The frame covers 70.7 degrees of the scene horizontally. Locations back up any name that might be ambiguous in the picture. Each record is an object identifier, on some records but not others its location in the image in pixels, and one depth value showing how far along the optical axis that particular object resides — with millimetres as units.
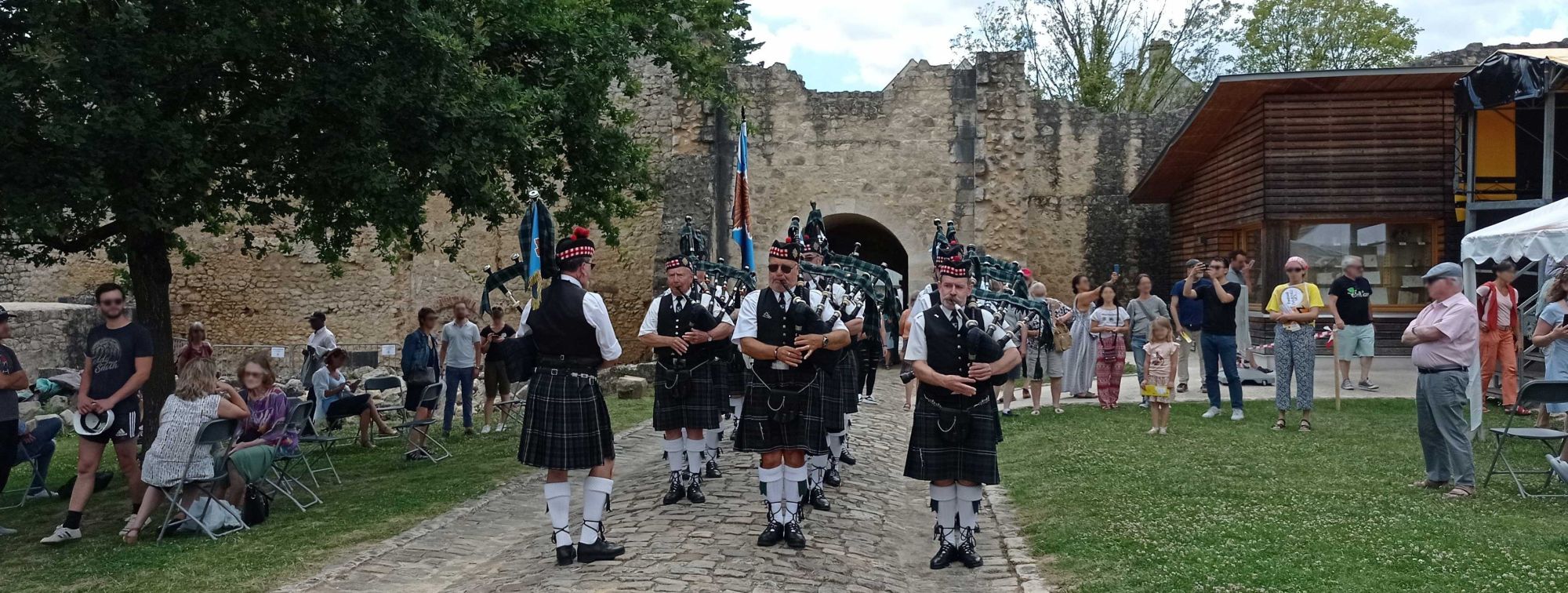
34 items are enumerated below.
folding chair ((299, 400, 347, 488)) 8847
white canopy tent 7879
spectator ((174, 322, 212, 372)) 10312
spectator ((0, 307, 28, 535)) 7422
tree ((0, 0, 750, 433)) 7395
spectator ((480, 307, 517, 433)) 12312
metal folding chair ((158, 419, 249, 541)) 7020
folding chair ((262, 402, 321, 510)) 8148
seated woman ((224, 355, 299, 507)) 7449
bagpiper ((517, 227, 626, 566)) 6207
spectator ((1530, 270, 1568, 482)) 8758
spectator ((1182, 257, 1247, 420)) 10914
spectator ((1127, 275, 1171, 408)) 12734
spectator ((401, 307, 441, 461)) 11188
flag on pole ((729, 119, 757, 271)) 10164
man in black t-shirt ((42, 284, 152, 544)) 7281
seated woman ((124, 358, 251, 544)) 7012
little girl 10195
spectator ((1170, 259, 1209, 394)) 12445
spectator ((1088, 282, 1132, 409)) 12109
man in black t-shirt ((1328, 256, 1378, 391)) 11734
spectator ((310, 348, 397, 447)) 10914
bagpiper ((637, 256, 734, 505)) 7691
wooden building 15820
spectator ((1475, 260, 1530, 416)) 9867
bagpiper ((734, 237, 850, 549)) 6418
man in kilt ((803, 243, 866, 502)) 6934
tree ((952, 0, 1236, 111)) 31719
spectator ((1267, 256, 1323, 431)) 10102
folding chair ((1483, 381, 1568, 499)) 7238
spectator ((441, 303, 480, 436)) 11914
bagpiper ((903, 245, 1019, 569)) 5871
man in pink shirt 7133
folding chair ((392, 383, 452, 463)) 10195
